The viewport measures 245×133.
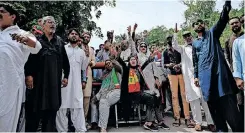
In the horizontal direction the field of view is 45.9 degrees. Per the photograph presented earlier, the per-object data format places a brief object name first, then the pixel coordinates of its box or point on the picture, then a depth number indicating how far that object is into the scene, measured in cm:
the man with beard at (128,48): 570
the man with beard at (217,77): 367
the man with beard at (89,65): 523
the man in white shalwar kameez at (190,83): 522
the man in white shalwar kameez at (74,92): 465
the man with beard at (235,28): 414
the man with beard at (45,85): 369
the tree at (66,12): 1110
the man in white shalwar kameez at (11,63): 293
